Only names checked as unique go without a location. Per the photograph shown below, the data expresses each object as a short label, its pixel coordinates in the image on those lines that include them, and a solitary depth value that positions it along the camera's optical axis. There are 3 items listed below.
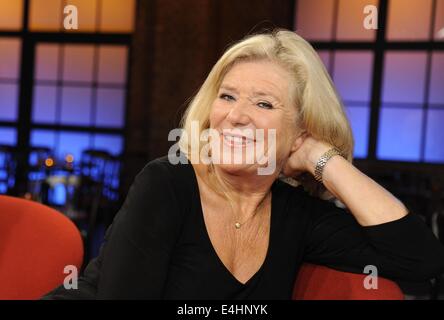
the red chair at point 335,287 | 2.34
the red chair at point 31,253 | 2.45
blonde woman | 2.32
